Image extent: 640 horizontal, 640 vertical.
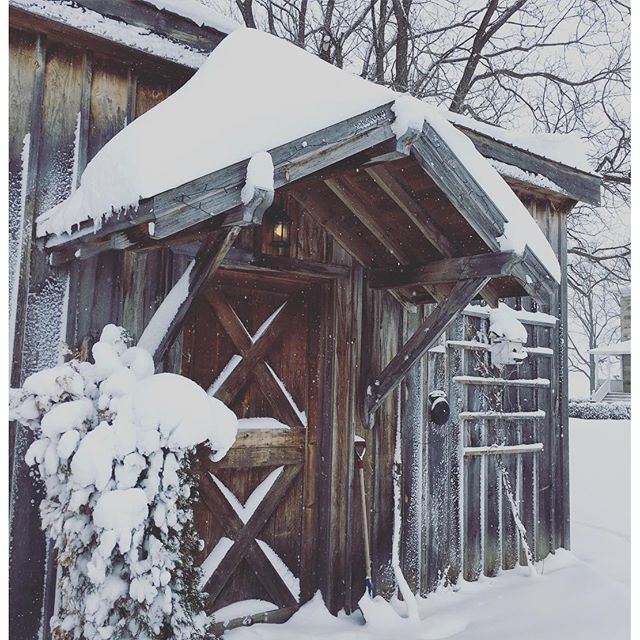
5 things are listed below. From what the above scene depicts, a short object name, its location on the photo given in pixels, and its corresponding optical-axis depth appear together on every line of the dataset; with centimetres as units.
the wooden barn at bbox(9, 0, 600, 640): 292
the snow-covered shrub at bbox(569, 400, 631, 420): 1816
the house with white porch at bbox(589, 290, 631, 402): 1970
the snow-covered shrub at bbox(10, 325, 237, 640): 236
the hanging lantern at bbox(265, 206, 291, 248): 384
